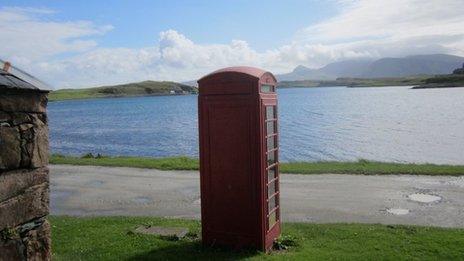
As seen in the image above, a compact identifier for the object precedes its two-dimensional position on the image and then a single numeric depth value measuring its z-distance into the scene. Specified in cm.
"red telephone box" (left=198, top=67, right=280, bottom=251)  828
